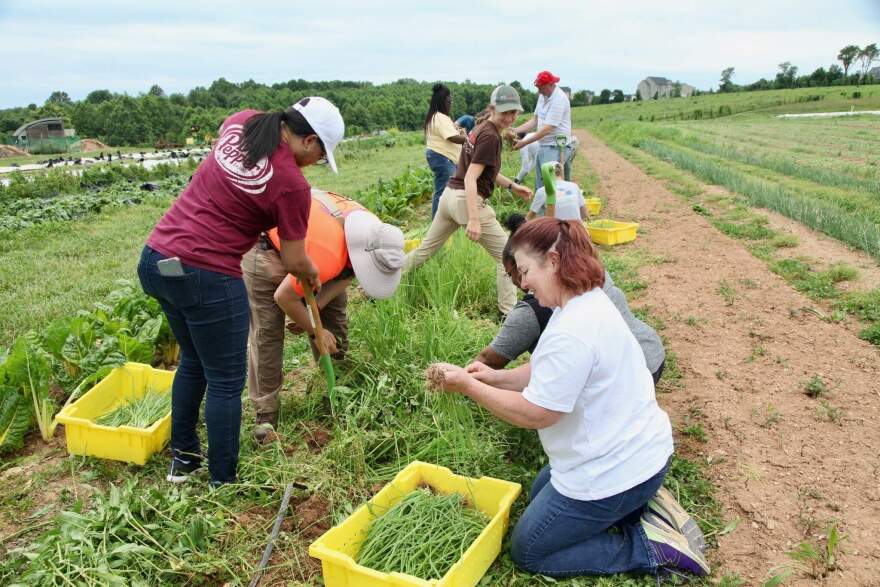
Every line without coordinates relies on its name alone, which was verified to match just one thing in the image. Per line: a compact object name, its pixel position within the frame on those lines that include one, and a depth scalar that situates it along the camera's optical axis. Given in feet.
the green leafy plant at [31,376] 10.21
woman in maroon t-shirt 7.20
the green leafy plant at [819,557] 7.03
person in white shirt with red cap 21.25
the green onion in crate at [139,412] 9.98
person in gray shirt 8.52
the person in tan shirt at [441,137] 19.04
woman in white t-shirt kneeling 6.34
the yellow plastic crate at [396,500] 6.36
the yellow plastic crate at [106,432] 9.37
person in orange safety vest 8.82
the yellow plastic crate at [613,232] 21.80
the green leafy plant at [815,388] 10.94
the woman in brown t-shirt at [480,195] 13.67
